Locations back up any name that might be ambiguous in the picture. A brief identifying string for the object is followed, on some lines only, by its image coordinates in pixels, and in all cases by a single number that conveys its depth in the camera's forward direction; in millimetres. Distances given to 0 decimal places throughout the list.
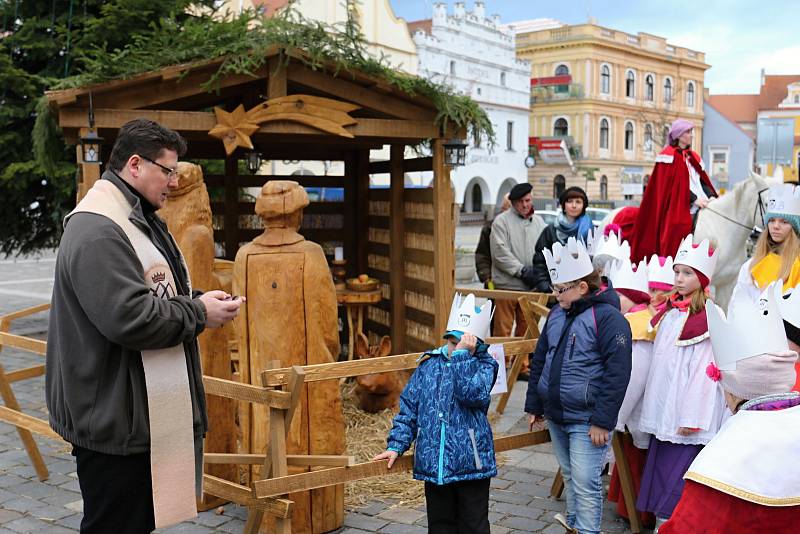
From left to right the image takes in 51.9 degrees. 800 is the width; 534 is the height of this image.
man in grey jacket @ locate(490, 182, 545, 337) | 8977
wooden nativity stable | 6711
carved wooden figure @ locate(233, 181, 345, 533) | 4984
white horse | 7598
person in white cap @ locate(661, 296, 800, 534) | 2223
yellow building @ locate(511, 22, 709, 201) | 58750
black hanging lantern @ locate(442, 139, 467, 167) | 7332
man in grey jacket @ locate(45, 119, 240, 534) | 2863
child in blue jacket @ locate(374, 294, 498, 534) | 4047
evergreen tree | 10875
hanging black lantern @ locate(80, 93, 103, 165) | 6410
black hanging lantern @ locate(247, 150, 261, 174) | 9055
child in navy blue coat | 4309
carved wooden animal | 7520
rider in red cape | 7945
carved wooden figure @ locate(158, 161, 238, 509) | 5469
